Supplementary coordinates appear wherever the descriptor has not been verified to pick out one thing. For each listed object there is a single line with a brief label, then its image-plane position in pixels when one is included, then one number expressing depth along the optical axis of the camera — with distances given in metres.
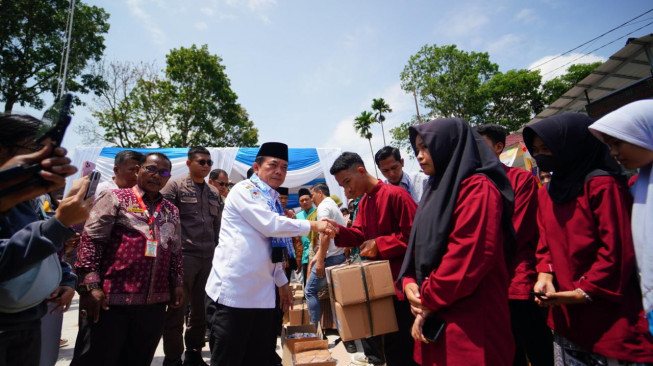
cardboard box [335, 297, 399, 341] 2.33
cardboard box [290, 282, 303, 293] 6.26
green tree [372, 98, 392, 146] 40.75
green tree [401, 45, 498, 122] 31.03
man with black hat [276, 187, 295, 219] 6.08
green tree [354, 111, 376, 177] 42.14
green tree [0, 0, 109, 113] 12.98
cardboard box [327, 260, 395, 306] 2.32
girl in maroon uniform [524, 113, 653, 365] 1.60
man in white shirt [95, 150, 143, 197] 3.19
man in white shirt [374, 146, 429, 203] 4.55
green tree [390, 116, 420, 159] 31.15
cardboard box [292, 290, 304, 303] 5.51
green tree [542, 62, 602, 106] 34.28
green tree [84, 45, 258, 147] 18.83
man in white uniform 2.41
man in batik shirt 2.31
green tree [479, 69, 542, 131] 31.98
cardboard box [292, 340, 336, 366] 3.10
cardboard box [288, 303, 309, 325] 4.90
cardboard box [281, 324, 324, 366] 3.48
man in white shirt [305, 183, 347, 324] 4.64
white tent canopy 8.75
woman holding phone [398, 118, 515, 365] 1.54
